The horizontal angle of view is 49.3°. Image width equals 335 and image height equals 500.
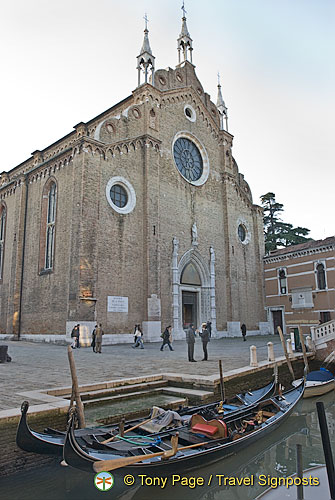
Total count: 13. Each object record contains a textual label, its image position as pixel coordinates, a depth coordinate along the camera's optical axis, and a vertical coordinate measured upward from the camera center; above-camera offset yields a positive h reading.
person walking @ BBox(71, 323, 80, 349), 16.50 -0.66
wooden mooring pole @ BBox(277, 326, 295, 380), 11.48 -1.39
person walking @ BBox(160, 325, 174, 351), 15.69 -0.77
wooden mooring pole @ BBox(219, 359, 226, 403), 7.52 -1.48
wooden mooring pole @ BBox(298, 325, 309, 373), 12.70 -1.23
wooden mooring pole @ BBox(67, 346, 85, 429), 5.45 -1.22
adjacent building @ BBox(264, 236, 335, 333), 24.52 +2.27
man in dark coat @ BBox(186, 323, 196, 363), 11.60 -0.80
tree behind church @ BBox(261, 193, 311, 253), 40.59 +9.75
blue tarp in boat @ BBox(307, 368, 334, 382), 11.96 -1.93
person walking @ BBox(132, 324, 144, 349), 16.33 -0.83
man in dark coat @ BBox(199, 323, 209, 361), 11.87 -0.65
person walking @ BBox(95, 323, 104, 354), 14.35 -0.74
